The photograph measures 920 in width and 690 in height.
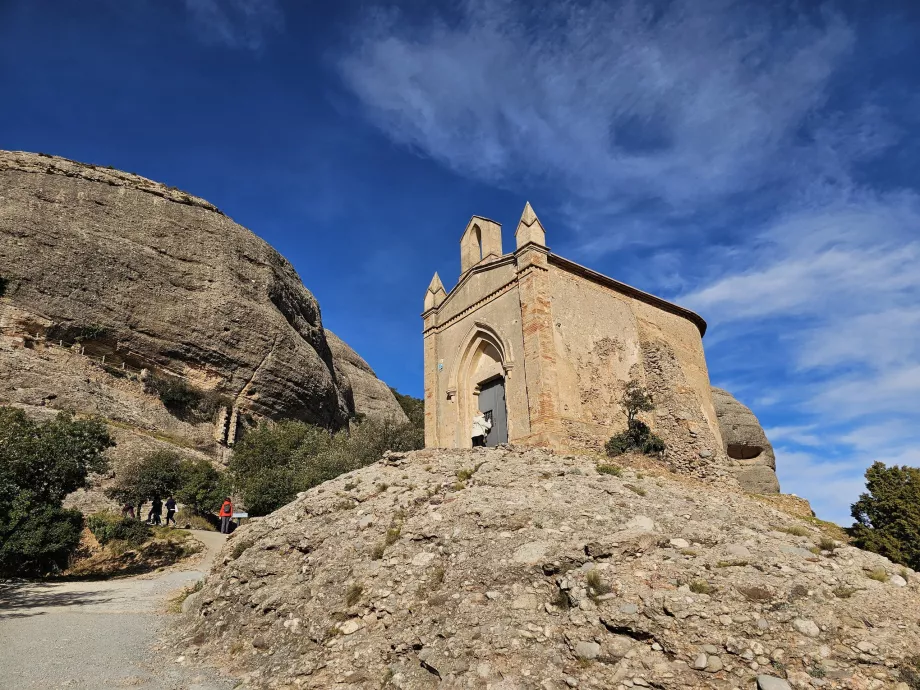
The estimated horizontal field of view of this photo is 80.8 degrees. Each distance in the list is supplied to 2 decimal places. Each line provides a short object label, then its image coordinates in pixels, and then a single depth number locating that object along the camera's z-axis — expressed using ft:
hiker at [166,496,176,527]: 78.07
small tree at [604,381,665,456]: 49.42
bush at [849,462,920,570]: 35.14
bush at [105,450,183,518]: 77.25
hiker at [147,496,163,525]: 75.82
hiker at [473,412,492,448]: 56.59
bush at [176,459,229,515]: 83.25
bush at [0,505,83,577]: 45.27
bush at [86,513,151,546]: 60.85
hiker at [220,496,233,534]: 72.02
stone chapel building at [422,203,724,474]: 50.06
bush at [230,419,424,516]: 80.48
